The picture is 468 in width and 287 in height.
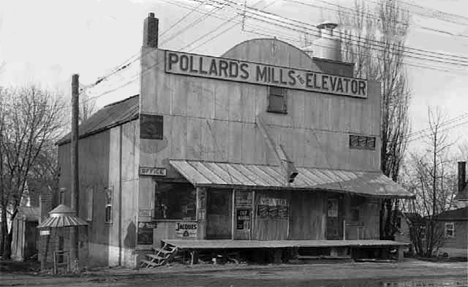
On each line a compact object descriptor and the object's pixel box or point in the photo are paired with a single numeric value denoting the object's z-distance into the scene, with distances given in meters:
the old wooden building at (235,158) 26.34
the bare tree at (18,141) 39.72
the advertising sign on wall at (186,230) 26.25
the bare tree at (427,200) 38.33
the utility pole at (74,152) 25.72
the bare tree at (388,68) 38.12
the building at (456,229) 55.19
